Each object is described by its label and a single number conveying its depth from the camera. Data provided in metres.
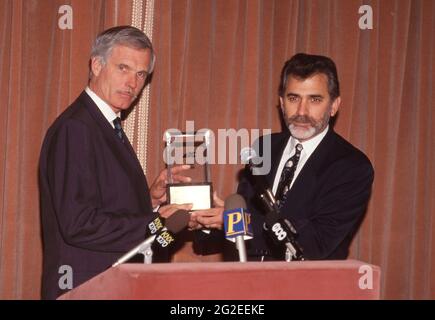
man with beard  2.88
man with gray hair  2.48
